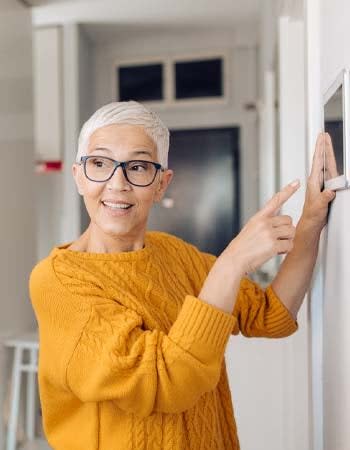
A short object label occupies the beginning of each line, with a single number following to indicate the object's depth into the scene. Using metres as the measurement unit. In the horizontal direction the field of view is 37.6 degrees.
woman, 0.78
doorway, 4.12
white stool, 2.27
